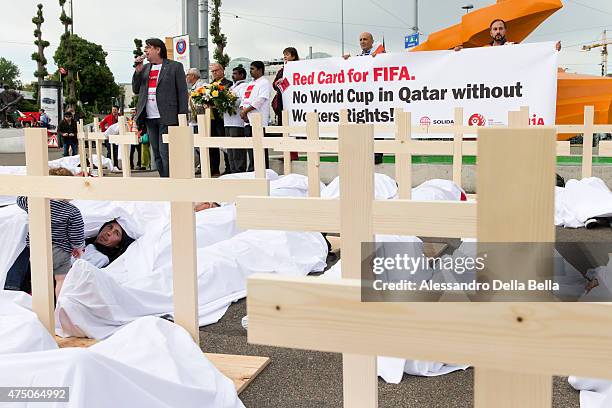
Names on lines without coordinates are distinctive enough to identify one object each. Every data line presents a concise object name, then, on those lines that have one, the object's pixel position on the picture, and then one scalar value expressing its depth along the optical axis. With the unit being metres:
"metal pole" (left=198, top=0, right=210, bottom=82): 12.27
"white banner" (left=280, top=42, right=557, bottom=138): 9.12
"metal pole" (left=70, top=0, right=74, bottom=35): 47.10
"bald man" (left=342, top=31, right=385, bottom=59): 10.27
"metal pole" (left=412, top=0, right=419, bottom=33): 31.30
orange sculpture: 9.83
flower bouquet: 10.23
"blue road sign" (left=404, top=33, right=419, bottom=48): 28.73
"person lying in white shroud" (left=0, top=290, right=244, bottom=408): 1.96
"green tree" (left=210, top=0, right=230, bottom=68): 43.77
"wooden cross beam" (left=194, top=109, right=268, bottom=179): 6.09
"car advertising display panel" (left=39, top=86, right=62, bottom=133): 25.97
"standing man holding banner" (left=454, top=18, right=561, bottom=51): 9.56
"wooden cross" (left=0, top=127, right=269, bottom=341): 2.94
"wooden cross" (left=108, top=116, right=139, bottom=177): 8.11
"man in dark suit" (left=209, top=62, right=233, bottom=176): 10.67
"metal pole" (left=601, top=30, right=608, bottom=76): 75.07
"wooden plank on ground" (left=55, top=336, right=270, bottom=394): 3.08
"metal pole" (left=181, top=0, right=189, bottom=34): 11.83
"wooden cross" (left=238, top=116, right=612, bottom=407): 0.99
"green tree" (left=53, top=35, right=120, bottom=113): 57.47
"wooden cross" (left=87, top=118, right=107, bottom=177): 10.88
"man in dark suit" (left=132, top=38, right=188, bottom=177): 8.12
